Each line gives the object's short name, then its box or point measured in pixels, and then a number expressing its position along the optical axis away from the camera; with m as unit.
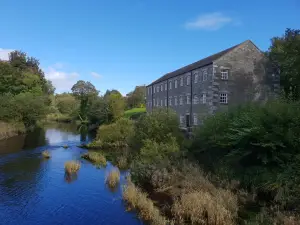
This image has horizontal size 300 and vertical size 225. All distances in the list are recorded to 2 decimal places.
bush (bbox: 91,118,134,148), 34.12
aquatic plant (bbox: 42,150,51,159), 26.12
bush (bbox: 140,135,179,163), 19.30
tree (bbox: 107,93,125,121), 51.41
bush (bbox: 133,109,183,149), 21.50
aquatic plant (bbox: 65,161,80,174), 20.75
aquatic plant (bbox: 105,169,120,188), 17.56
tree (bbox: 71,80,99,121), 120.31
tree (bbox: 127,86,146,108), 94.38
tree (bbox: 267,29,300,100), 20.41
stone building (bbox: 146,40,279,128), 31.80
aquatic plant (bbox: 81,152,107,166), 24.60
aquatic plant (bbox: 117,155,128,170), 22.90
